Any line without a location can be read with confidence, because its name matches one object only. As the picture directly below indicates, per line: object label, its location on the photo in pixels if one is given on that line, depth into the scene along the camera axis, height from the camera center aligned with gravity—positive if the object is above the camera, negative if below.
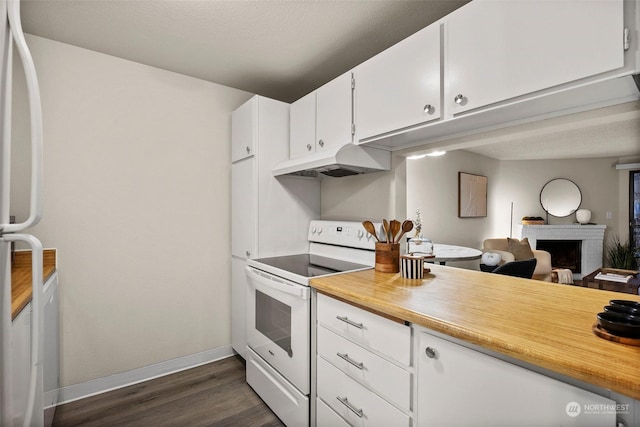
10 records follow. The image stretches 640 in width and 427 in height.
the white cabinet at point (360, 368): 1.14 -0.66
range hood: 1.82 +0.32
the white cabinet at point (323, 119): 1.90 +0.64
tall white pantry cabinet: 2.29 +0.11
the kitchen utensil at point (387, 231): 1.74 -0.11
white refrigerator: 0.72 -0.03
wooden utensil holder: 1.72 -0.26
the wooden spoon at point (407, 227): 1.74 -0.09
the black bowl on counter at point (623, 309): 0.86 -0.28
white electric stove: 1.62 -0.60
